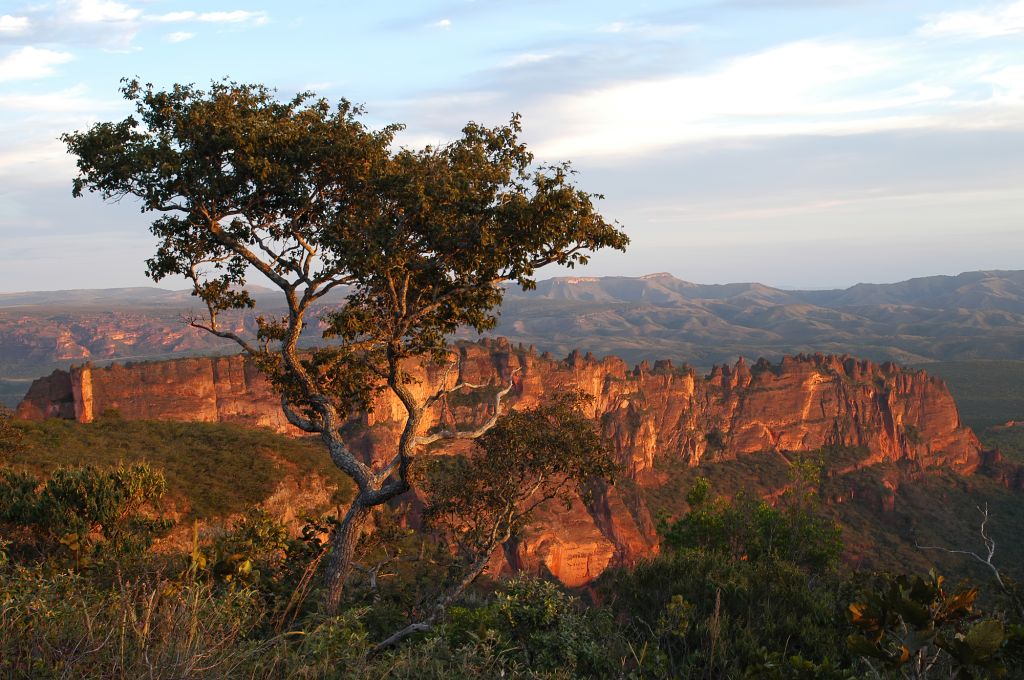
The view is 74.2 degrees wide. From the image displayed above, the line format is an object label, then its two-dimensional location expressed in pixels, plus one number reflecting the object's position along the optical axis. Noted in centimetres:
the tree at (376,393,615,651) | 2125
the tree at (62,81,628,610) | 1662
